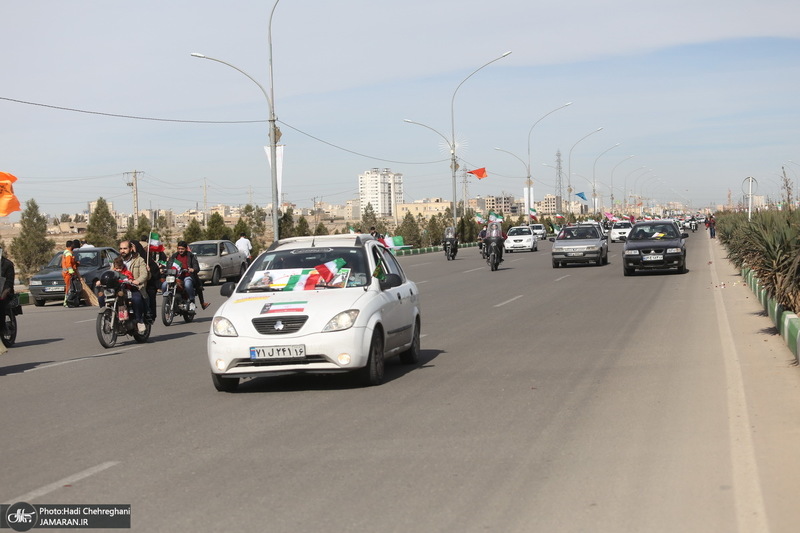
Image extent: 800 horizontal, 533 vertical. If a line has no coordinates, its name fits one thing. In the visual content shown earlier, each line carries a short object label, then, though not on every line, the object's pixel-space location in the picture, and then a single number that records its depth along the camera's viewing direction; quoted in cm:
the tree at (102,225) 7444
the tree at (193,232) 6981
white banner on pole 3831
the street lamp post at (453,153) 6494
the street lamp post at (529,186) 8412
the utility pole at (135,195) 9370
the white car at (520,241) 5812
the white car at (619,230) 6912
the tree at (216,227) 6738
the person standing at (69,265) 2717
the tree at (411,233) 8056
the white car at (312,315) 992
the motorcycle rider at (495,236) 3722
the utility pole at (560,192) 12944
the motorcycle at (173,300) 1975
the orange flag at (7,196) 1552
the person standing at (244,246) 3616
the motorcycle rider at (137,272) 1628
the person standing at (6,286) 1593
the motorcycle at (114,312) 1578
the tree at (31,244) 7181
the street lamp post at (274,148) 3803
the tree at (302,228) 6317
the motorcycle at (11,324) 1666
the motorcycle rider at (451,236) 4962
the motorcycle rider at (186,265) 2011
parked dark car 2823
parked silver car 3412
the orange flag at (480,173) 8045
